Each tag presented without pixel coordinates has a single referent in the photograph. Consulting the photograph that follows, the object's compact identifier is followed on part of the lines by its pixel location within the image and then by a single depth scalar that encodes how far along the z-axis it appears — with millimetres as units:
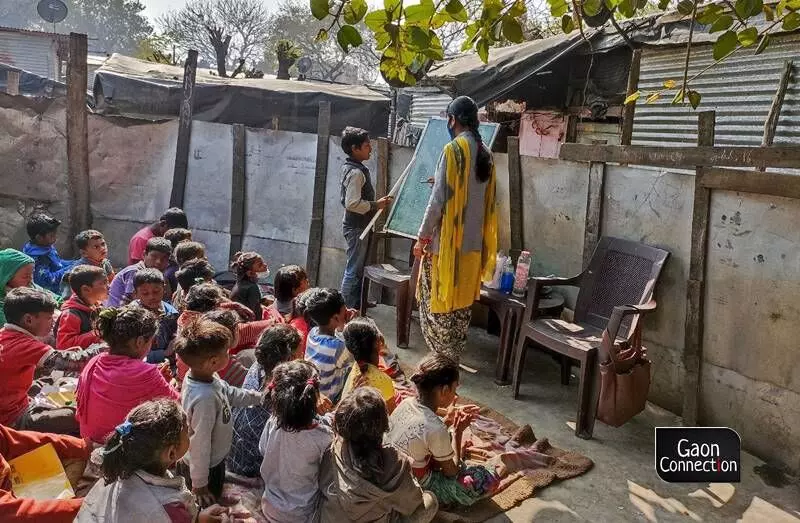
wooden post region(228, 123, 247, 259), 7504
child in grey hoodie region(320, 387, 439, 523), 2654
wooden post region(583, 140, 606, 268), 4930
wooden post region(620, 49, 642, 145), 4828
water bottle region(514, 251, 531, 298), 5035
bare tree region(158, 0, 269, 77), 35000
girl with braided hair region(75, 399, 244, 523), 2209
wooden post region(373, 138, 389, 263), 6707
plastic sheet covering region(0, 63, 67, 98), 13703
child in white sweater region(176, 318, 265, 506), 2939
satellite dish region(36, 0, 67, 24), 18547
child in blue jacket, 5516
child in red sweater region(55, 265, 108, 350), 4094
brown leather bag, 4039
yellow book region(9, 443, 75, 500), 2861
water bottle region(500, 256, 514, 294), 5082
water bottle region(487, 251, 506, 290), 5191
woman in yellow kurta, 4672
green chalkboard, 5922
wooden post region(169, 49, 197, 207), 7566
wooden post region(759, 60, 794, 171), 4477
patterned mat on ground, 3260
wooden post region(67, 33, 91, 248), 7309
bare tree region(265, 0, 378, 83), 32188
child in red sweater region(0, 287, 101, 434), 3299
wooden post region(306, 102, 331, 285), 7142
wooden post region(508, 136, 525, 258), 5559
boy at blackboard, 6066
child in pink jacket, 3066
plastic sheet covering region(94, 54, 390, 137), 9359
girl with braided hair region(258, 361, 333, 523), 2754
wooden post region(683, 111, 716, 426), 4188
